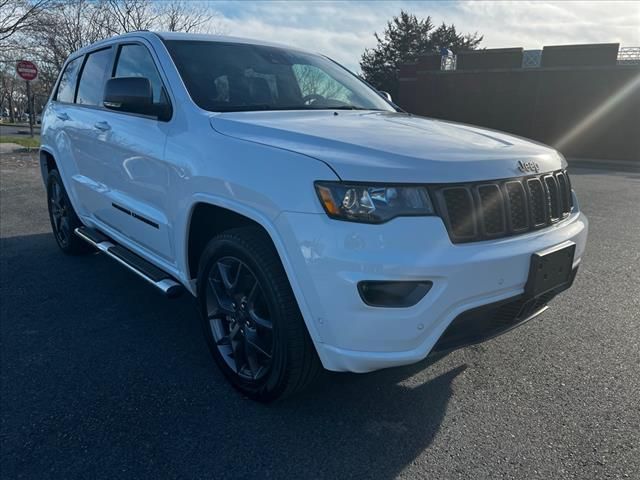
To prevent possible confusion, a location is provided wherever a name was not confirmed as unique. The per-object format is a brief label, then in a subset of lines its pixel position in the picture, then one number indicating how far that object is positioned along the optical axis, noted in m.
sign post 15.80
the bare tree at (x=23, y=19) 20.66
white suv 1.98
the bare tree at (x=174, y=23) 21.92
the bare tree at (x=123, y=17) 21.11
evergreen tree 44.47
